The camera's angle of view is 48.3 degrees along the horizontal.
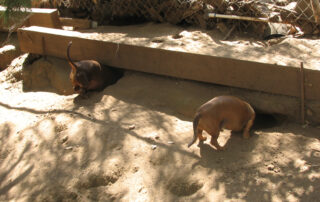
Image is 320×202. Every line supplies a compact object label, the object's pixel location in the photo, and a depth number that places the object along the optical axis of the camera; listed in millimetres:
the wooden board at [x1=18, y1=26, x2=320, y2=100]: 3957
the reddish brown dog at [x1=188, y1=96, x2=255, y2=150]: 3484
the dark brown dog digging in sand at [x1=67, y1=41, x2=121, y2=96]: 5043
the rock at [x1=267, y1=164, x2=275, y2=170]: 3219
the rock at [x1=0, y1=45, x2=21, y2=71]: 7230
